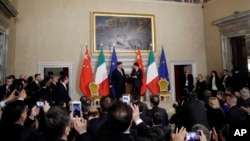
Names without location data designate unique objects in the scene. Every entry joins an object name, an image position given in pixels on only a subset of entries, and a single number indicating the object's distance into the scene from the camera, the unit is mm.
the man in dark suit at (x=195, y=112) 4578
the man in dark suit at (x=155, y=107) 4286
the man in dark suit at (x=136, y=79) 10867
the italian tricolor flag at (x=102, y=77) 11285
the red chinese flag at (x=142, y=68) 11828
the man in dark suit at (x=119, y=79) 10445
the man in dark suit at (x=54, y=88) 7107
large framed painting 11945
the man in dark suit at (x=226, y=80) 10625
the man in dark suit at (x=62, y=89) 7010
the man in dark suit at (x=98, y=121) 2805
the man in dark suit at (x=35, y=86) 7992
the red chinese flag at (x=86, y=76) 11117
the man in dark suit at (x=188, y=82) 11875
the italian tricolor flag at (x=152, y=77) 11844
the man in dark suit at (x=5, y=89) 6316
